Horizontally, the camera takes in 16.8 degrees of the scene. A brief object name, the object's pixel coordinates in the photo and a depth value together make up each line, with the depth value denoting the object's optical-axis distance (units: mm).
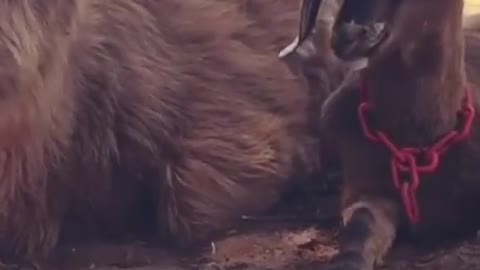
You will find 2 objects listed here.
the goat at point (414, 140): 3158
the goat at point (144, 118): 3275
